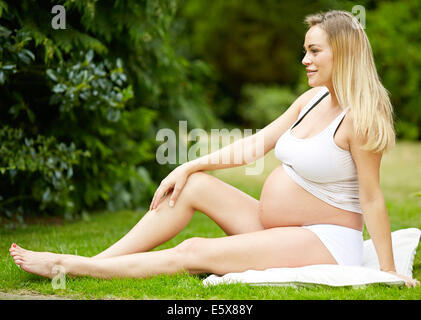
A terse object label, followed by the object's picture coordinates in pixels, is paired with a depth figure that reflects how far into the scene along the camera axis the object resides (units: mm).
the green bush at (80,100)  4520
